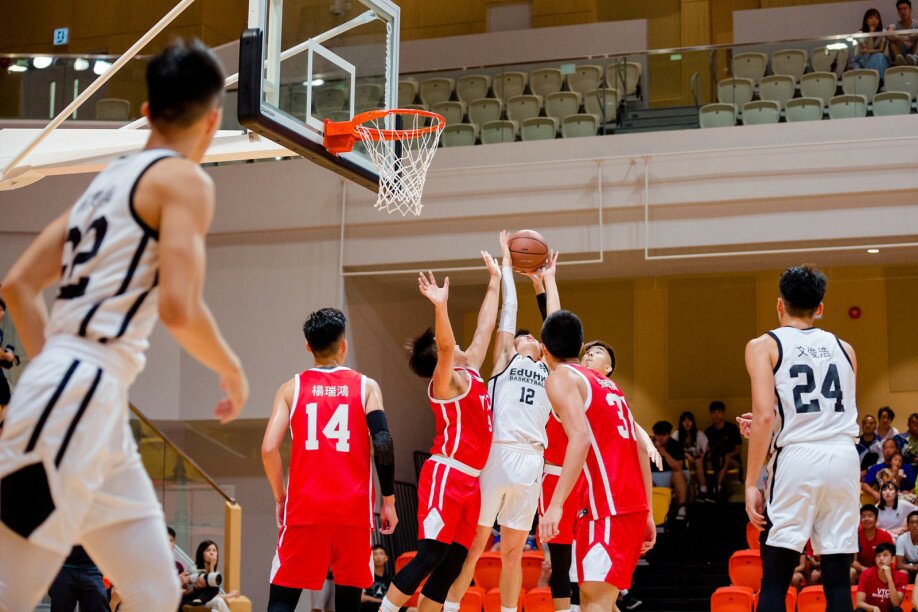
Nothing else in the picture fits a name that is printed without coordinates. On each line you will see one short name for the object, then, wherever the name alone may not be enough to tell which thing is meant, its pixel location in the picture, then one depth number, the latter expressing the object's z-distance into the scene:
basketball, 8.60
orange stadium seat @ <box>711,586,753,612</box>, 10.35
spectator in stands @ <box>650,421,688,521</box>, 14.98
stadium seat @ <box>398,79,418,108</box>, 13.97
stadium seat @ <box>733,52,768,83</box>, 13.34
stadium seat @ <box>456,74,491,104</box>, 14.19
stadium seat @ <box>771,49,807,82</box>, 13.23
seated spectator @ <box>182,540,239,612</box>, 10.95
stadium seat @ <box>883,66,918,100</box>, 12.98
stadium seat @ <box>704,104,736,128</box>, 13.52
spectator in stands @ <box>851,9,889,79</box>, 13.07
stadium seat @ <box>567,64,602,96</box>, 13.88
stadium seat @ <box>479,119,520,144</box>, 14.27
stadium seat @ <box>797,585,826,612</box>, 10.14
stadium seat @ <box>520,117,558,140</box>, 14.08
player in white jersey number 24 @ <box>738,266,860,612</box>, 5.06
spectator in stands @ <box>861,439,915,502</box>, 13.03
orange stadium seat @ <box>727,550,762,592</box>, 11.58
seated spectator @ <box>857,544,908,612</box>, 10.62
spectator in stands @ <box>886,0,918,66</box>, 13.02
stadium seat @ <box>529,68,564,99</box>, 13.97
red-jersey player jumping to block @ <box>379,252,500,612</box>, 6.62
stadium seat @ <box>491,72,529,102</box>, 14.18
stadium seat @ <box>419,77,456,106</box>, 14.01
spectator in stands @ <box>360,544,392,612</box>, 12.00
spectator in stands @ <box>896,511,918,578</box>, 11.16
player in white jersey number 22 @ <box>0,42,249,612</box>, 2.88
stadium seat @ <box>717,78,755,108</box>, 13.45
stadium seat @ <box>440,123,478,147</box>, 14.34
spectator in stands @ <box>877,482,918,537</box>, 12.27
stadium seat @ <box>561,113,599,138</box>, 13.90
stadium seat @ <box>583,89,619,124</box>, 13.78
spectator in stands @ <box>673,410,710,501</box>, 15.83
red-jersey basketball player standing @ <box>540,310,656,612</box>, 5.38
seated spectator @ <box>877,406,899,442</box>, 14.45
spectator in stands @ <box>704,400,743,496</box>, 15.66
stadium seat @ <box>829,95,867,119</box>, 13.09
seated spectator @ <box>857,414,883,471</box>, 13.88
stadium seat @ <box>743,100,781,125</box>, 13.34
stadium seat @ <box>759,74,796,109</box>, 13.22
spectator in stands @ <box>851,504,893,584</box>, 11.36
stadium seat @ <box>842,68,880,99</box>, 13.05
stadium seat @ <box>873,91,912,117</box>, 12.98
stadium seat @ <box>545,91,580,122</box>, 13.93
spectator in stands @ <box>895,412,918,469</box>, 13.87
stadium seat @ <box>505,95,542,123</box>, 14.13
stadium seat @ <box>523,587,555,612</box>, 10.77
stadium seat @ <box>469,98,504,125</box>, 14.23
